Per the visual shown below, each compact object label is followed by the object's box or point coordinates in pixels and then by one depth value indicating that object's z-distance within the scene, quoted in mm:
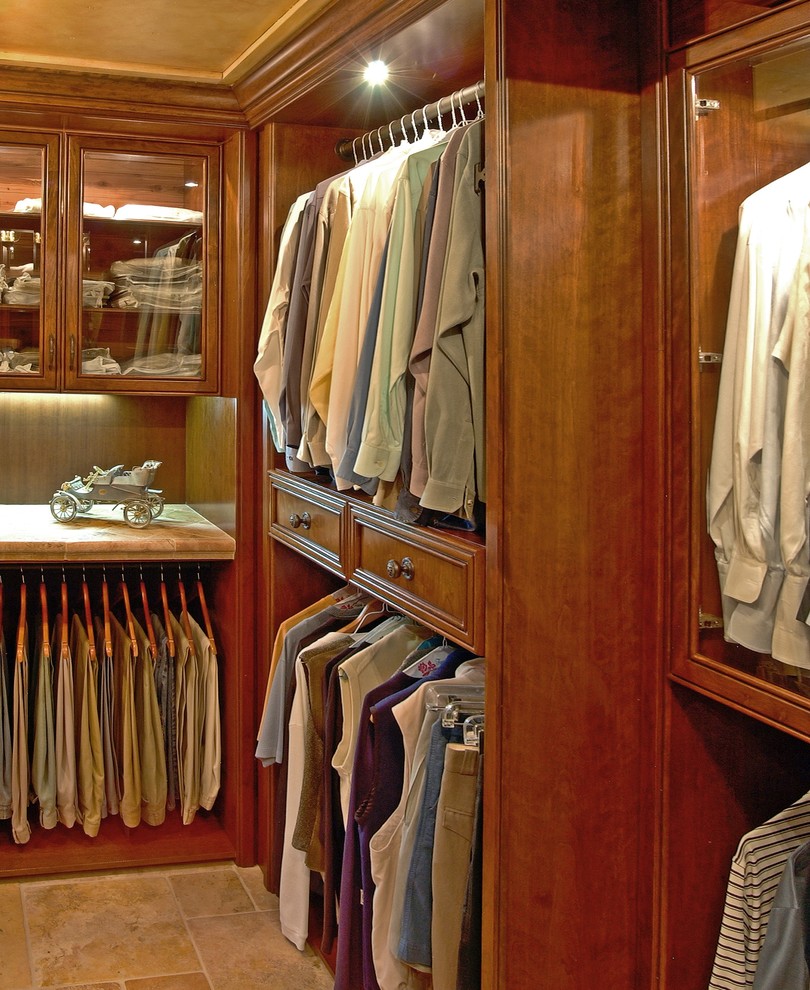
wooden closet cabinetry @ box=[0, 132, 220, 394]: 3268
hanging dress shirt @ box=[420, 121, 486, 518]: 1929
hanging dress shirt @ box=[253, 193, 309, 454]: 2852
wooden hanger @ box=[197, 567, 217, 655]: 3439
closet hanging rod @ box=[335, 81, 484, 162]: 2159
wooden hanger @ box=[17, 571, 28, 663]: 3215
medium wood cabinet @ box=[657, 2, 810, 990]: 1632
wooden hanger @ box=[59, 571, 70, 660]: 3240
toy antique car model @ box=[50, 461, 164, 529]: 3537
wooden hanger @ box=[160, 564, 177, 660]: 3379
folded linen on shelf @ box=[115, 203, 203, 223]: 3334
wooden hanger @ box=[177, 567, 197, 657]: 3495
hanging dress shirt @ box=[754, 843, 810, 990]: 1622
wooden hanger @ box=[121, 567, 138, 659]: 3324
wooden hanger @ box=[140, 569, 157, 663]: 3361
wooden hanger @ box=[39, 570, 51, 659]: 3238
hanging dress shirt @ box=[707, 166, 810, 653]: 1605
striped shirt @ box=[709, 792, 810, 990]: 1795
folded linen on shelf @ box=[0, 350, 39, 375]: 3293
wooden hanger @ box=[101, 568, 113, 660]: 3295
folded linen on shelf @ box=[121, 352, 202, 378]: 3381
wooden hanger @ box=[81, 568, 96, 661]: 3293
